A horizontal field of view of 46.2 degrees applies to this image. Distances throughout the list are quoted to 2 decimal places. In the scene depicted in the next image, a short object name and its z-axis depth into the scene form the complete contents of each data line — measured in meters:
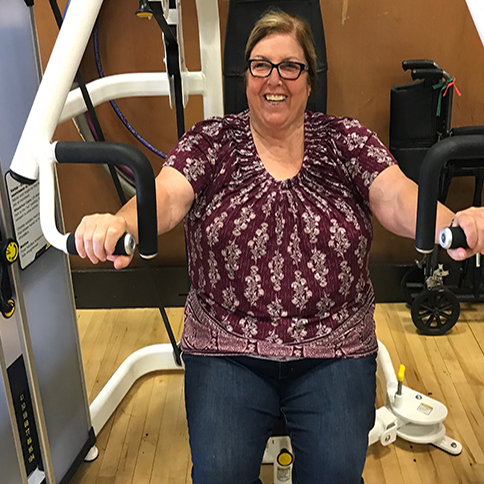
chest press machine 0.95
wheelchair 2.11
